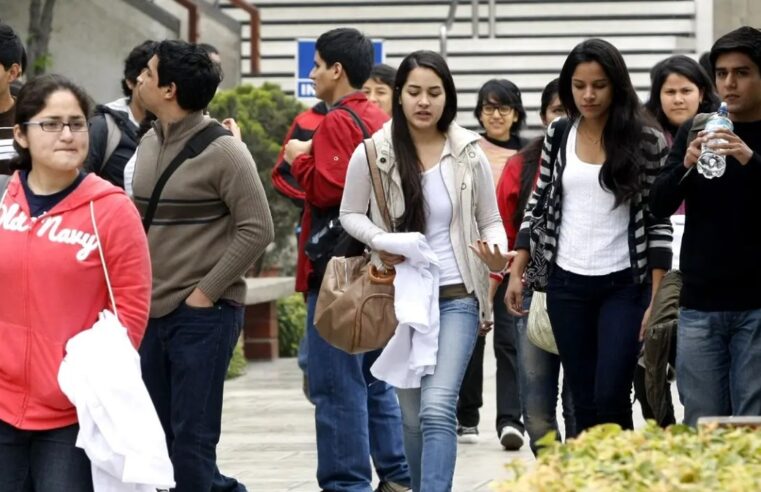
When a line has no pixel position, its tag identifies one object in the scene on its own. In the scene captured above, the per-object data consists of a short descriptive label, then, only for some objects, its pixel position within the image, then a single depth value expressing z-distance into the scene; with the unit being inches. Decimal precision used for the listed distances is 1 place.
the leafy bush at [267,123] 1300.4
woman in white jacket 545.0
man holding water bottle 490.0
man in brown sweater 542.0
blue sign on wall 1290.6
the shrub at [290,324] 1284.4
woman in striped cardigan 540.4
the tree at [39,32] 1213.1
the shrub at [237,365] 1138.2
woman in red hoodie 431.2
